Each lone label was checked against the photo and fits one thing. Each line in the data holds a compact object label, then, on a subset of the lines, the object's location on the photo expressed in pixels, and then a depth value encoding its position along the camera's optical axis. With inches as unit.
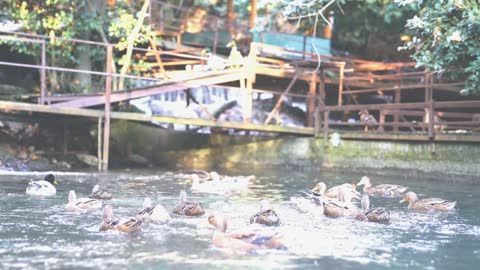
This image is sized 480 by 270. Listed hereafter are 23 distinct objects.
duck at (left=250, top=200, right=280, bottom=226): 371.2
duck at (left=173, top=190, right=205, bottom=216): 406.9
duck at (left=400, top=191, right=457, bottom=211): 466.3
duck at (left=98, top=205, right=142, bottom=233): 339.3
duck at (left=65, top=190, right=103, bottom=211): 419.5
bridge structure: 729.0
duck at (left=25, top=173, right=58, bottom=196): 495.2
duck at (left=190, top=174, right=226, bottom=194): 569.0
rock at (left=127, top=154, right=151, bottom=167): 901.2
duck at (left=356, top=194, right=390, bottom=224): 399.5
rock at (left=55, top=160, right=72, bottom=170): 779.9
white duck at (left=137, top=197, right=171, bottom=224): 374.0
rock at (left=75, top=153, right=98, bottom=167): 815.7
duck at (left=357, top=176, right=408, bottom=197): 569.9
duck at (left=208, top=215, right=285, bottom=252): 300.4
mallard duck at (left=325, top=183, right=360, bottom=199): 508.1
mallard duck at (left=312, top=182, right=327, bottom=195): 539.6
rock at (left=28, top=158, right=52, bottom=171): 757.0
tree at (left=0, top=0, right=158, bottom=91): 834.8
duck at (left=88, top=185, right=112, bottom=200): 475.8
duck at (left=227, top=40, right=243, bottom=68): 835.4
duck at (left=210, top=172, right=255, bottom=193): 580.4
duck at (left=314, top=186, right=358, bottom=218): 422.0
